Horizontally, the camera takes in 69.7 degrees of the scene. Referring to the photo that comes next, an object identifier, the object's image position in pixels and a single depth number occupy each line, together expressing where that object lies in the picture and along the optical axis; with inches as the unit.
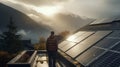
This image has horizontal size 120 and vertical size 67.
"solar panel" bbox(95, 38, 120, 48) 211.4
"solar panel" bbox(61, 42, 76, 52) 325.9
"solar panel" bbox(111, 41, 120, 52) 188.4
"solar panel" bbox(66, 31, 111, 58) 260.4
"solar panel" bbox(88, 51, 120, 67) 161.5
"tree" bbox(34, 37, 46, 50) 991.4
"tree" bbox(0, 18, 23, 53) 1118.9
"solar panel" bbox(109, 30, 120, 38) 228.5
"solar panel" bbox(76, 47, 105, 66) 204.7
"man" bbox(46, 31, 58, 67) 233.8
